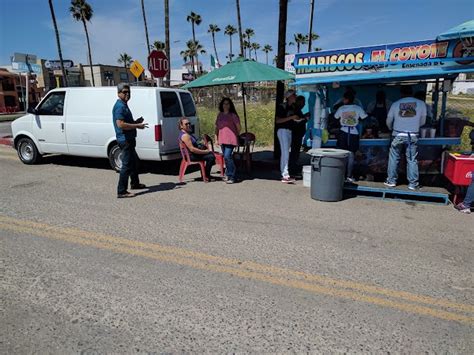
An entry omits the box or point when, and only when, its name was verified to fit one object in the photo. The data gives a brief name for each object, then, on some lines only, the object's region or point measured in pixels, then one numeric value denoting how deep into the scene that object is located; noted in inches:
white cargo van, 319.6
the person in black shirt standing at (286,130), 303.4
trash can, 242.8
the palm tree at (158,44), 2494.2
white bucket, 291.7
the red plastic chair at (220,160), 317.2
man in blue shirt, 246.1
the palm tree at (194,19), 2559.1
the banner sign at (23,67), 698.8
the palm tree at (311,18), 1039.6
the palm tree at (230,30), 2977.4
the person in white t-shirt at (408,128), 251.3
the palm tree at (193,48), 2883.9
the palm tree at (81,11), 1713.8
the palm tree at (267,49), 3700.8
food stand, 224.4
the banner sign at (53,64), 2049.5
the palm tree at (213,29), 2994.6
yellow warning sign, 495.2
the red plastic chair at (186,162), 299.1
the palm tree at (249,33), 3189.0
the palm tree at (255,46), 3686.0
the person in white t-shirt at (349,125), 267.7
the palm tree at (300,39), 2748.5
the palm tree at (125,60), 3277.6
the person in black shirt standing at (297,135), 325.1
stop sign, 419.5
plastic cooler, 221.9
